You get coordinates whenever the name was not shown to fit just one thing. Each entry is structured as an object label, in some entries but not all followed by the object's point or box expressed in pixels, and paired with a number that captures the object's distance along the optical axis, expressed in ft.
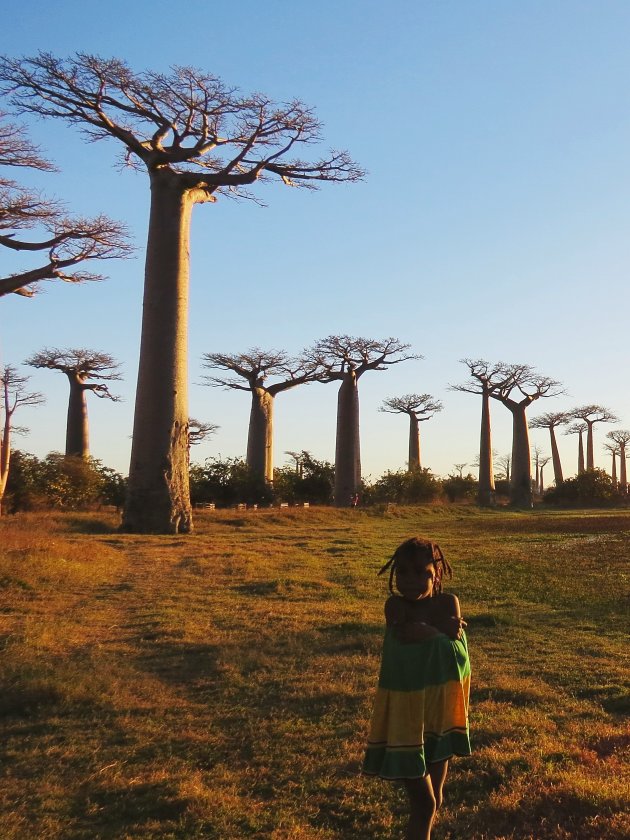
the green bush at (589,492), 129.70
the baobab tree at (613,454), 196.44
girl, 8.25
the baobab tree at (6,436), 49.52
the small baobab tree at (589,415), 167.43
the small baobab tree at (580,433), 176.14
